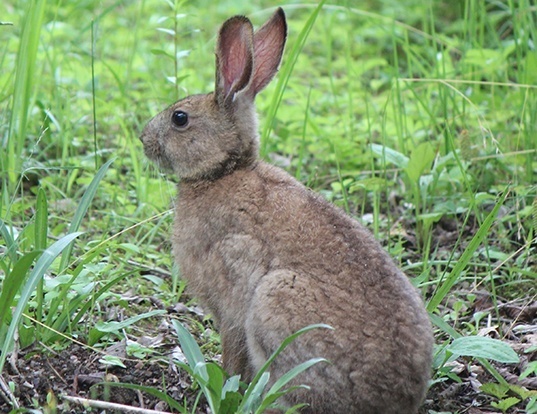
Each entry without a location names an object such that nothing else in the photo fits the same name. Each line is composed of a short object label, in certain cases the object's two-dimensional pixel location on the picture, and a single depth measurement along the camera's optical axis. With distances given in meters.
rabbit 7.89
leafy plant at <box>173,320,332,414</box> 7.56
